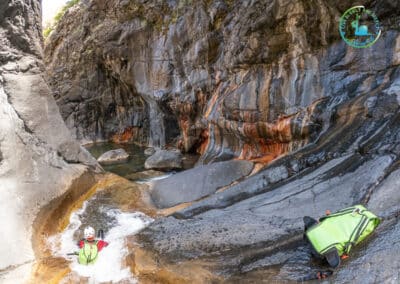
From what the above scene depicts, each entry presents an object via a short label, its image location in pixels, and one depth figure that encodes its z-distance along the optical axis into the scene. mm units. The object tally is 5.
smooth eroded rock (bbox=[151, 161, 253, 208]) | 9297
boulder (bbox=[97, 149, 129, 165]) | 18462
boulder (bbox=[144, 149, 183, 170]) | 14984
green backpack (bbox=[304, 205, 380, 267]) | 4547
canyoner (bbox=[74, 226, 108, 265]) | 5895
